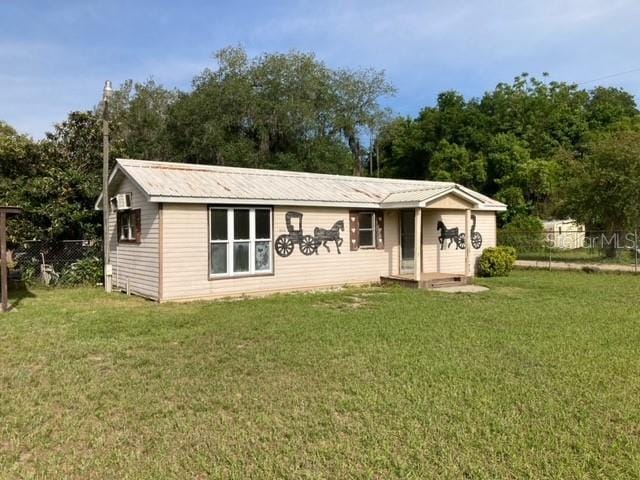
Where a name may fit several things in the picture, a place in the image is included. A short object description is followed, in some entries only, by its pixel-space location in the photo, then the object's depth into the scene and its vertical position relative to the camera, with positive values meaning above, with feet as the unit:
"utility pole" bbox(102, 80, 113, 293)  40.01 +2.81
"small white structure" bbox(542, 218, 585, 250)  72.32 +0.19
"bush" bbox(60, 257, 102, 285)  44.29 -2.64
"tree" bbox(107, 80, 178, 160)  100.83 +26.41
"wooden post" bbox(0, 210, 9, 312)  29.63 -0.98
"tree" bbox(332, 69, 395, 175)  115.34 +34.00
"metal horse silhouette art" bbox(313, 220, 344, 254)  42.39 +0.67
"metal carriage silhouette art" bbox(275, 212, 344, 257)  40.40 +0.33
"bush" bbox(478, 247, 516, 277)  52.75 -2.30
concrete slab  40.98 -4.09
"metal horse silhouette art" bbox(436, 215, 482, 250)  51.26 +0.52
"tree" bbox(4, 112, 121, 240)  46.21 +5.50
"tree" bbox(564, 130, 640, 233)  63.05 +6.99
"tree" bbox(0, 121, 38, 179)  51.31 +9.02
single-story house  35.70 +0.94
